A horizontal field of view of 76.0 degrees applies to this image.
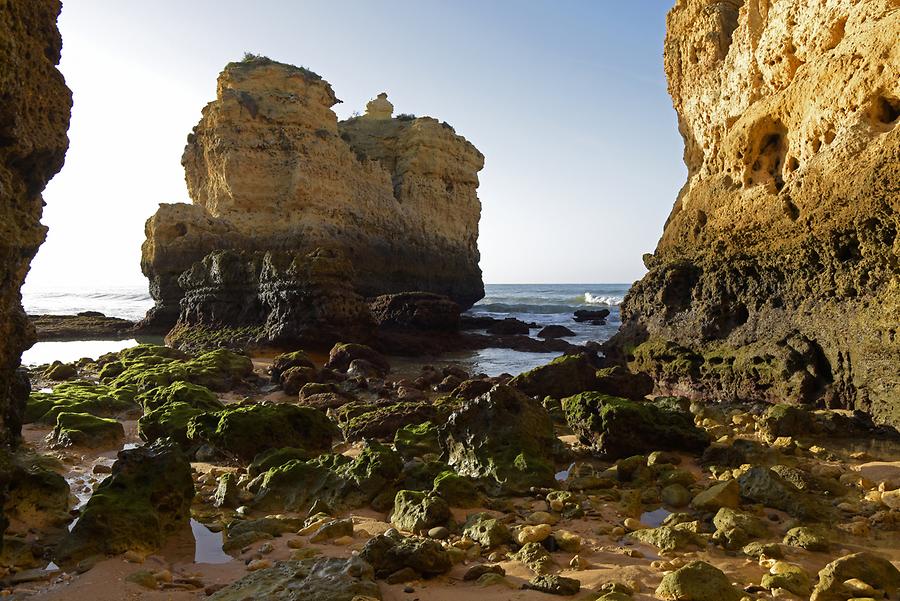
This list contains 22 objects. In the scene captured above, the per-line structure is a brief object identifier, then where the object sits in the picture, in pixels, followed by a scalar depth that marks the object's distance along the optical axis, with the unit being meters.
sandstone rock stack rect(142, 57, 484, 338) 25.17
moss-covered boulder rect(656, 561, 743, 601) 3.11
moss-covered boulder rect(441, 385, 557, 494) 5.45
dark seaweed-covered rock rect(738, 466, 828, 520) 4.52
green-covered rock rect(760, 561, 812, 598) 3.26
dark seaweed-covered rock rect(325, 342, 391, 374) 13.88
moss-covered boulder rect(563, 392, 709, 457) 6.44
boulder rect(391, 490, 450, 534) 4.38
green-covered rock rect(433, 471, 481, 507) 4.88
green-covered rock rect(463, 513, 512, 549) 4.01
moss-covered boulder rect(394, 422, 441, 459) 6.73
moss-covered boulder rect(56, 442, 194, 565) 3.77
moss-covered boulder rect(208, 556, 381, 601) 3.04
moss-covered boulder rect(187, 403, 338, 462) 6.30
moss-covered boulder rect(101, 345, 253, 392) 10.77
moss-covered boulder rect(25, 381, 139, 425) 8.05
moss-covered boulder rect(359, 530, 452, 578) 3.49
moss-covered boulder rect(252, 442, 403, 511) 4.99
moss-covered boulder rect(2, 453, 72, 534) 4.15
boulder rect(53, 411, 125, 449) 6.71
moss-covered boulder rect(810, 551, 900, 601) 3.16
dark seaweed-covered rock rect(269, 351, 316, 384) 12.42
